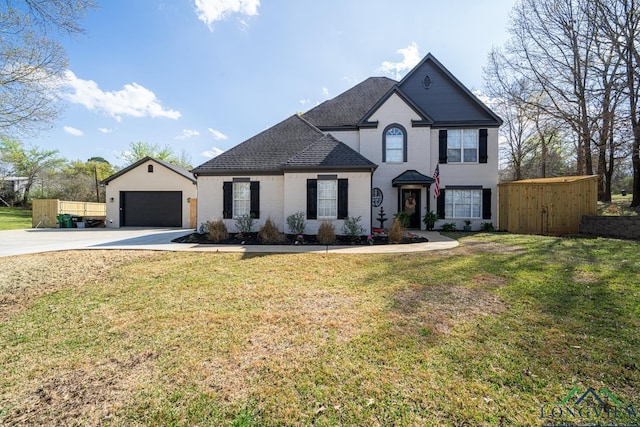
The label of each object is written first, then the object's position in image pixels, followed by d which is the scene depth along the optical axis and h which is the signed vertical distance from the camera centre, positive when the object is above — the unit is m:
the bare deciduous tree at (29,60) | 6.36 +4.37
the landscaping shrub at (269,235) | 10.46 -0.92
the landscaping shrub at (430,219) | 14.17 -0.39
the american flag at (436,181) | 12.23 +1.46
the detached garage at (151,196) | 18.06 +1.15
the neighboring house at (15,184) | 32.31 +3.81
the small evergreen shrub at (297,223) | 11.36 -0.47
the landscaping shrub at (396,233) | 10.07 -0.82
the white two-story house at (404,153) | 12.41 +3.16
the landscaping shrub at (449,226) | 14.12 -0.78
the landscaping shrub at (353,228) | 10.91 -0.67
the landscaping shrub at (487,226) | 13.94 -0.79
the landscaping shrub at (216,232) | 10.73 -0.81
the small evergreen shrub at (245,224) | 11.86 -0.53
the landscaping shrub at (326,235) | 10.17 -0.89
